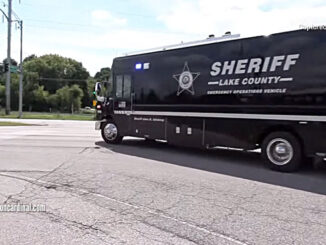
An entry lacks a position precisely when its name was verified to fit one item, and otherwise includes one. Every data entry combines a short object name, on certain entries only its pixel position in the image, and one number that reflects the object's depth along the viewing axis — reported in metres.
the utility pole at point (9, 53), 39.54
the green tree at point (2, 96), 74.88
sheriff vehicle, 7.97
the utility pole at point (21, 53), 38.03
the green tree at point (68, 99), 74.31
